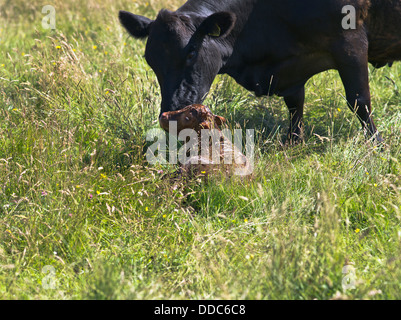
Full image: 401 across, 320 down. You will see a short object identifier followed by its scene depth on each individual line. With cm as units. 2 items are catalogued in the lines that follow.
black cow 977
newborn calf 881
